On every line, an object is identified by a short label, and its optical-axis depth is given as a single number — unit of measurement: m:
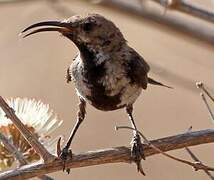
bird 5.01
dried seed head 4.86
